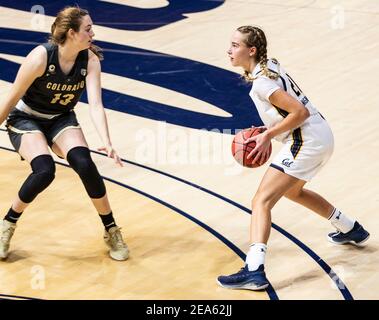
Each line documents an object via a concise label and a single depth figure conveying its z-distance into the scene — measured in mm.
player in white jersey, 11570
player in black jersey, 12015
